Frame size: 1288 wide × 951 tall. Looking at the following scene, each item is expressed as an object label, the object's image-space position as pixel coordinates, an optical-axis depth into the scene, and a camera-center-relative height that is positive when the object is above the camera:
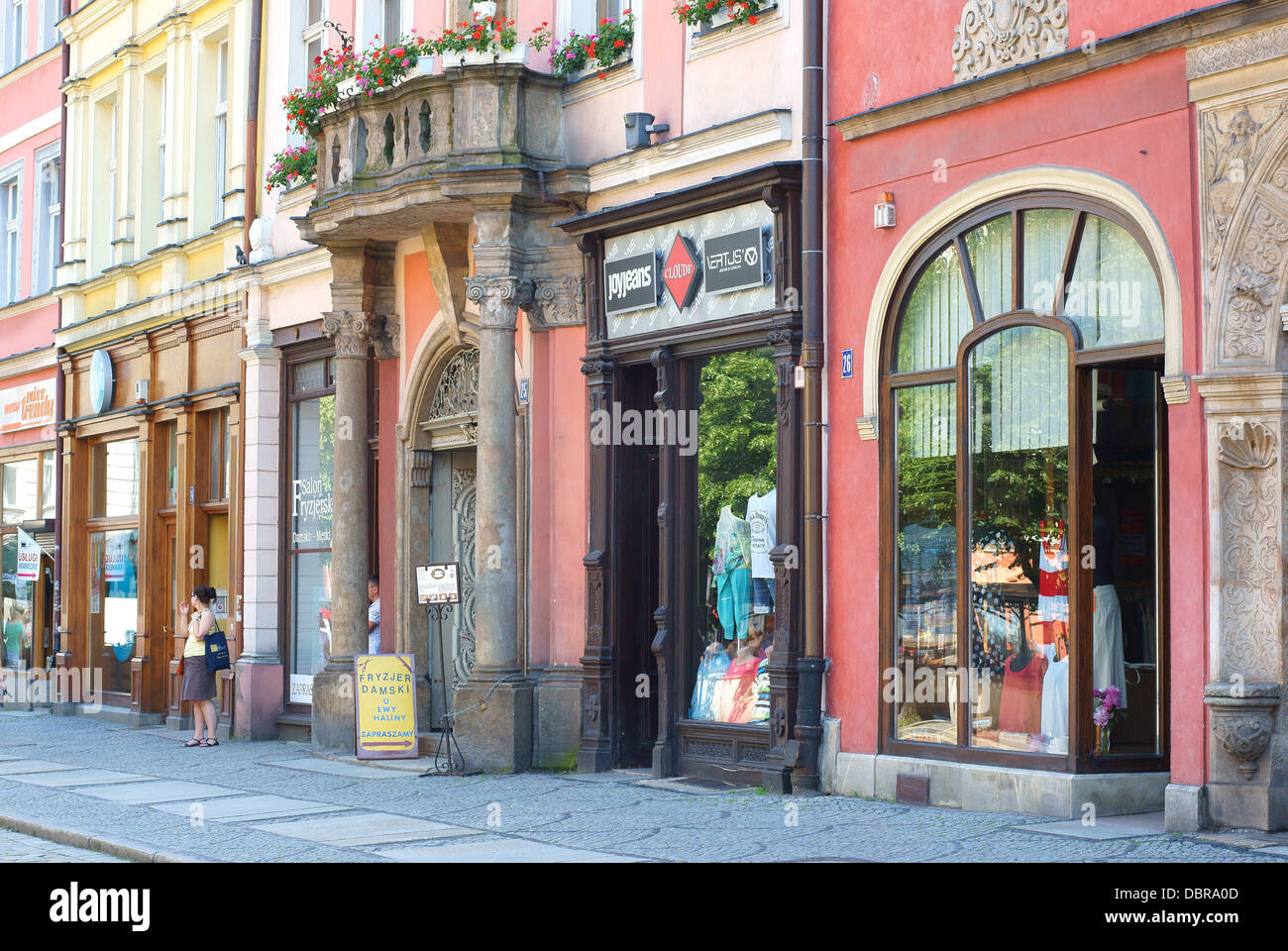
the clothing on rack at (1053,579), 11.27 -0.19
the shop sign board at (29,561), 24.08 -0.09
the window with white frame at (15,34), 28.34 +8.46
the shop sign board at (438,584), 15.35 -0.28
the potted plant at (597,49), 15.08 +4.40
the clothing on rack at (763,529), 13.61 +0.17
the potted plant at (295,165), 18.55 +4.12
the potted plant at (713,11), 13.48 +4.23
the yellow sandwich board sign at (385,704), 16.23 -1.42
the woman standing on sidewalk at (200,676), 19.16 -1.34
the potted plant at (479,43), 15.39 +4.49
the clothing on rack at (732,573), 13.95 -0.18
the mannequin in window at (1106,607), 11.30 -0.37
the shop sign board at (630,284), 14.58 +2.26
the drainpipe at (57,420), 25.59 +1.85
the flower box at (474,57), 15.48 +4.38
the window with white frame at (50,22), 27.28 +8.33
